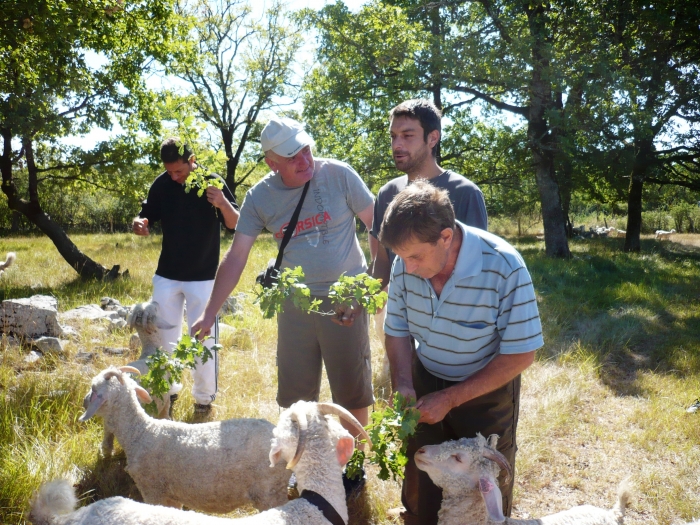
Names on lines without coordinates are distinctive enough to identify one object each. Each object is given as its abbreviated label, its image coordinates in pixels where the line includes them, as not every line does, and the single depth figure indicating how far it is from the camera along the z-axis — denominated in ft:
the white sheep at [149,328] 14.65
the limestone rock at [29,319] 21.26
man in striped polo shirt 7.84
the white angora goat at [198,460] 10.22
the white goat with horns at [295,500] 7.81
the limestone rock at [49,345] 19.83
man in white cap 11.93
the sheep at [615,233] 93.22
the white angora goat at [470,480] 8.43
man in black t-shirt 15.53
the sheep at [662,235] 84.79
